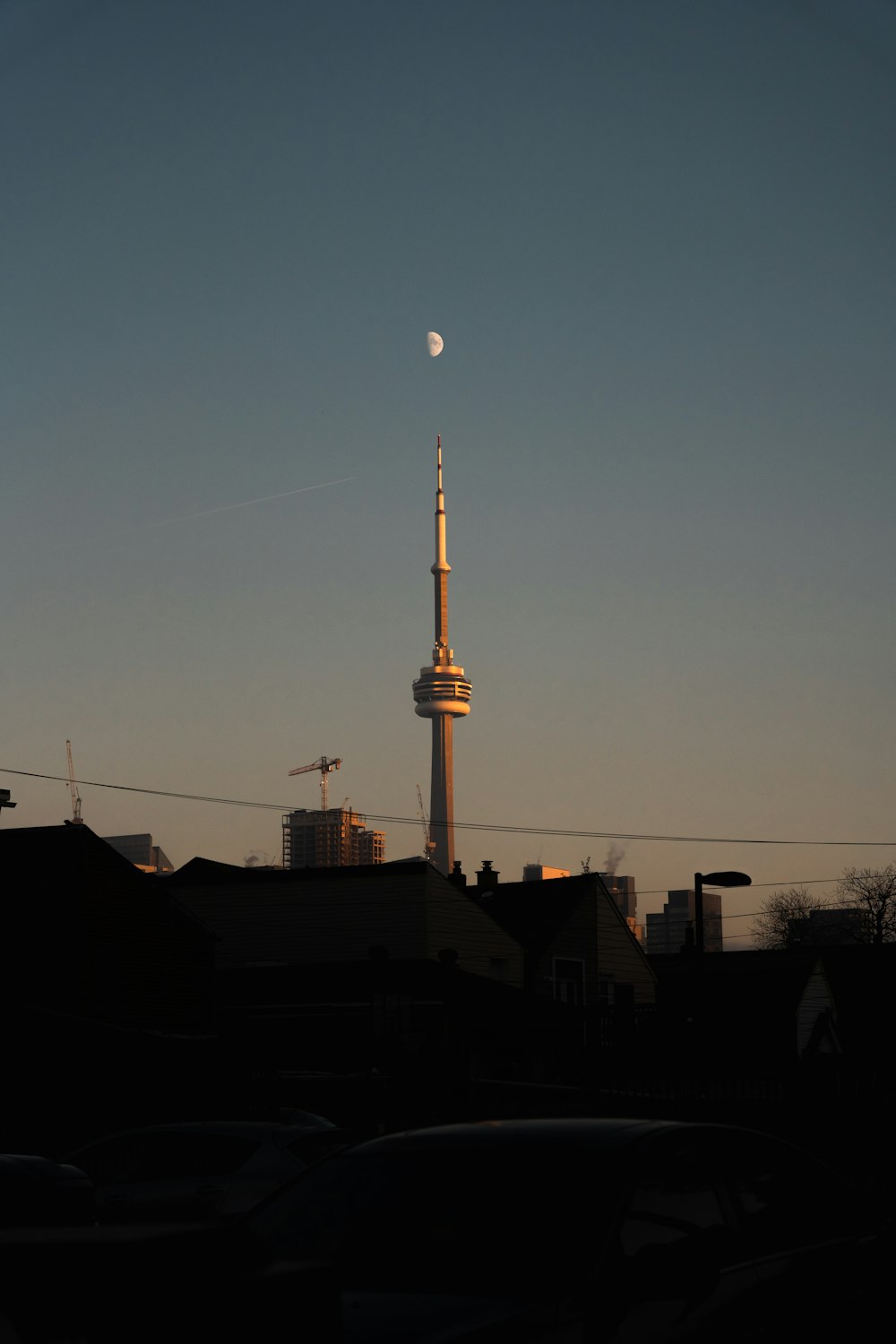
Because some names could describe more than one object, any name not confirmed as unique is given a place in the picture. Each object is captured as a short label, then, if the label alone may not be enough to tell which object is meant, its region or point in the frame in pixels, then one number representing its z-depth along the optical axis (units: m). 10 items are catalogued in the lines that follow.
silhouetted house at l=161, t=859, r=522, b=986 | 46.69
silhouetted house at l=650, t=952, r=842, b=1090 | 17.11
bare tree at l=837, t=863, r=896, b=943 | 108.32
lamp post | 26.55
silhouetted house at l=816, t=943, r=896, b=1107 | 61.71
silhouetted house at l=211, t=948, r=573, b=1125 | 36.31
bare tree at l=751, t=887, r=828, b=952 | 133.75
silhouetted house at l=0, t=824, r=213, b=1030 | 35.66
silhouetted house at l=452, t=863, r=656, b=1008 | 50.31
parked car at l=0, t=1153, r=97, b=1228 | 9.91
